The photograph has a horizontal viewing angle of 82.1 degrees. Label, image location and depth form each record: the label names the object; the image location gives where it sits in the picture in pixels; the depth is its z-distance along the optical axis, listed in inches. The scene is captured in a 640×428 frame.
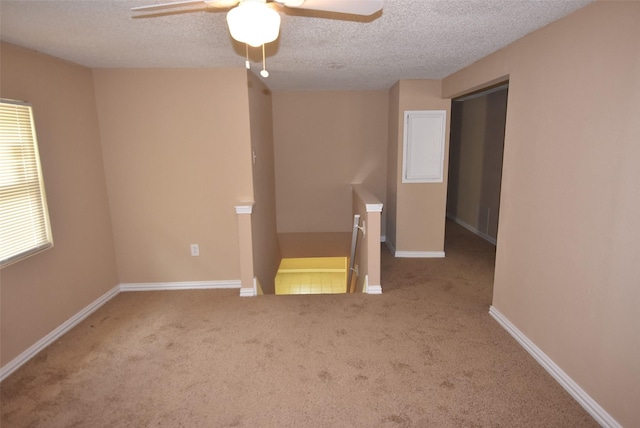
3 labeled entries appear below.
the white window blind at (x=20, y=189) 94.5
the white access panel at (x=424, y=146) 178.9
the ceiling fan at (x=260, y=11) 57.1
